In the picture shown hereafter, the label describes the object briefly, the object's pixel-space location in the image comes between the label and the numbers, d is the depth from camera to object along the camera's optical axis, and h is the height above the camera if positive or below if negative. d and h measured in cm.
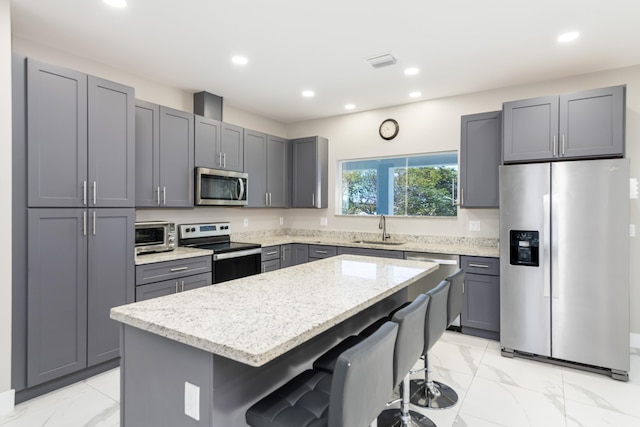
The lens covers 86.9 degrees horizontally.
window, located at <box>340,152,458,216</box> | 432 +38
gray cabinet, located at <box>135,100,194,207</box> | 325 +58
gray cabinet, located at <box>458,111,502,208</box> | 363 +60
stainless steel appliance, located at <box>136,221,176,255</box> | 327 -24
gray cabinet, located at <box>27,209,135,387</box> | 238 -56
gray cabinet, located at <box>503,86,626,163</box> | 286 +79
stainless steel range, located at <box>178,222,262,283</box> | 359 -41
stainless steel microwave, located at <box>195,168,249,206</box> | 376 +30
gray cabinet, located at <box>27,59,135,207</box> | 239 +57
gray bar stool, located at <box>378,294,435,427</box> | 146 -60
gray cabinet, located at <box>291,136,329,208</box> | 497 +61
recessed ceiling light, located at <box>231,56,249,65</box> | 310 +143
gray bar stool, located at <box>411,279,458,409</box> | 187 -72
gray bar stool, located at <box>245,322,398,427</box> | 105 -66
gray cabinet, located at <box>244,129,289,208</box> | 453 +63
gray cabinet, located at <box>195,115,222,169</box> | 379 +80
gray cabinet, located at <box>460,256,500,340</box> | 341 -87
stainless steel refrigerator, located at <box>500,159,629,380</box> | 271 -42
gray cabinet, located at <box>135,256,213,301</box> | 300 -60
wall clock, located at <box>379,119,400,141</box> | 457 +115
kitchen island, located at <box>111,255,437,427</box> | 116 -44
